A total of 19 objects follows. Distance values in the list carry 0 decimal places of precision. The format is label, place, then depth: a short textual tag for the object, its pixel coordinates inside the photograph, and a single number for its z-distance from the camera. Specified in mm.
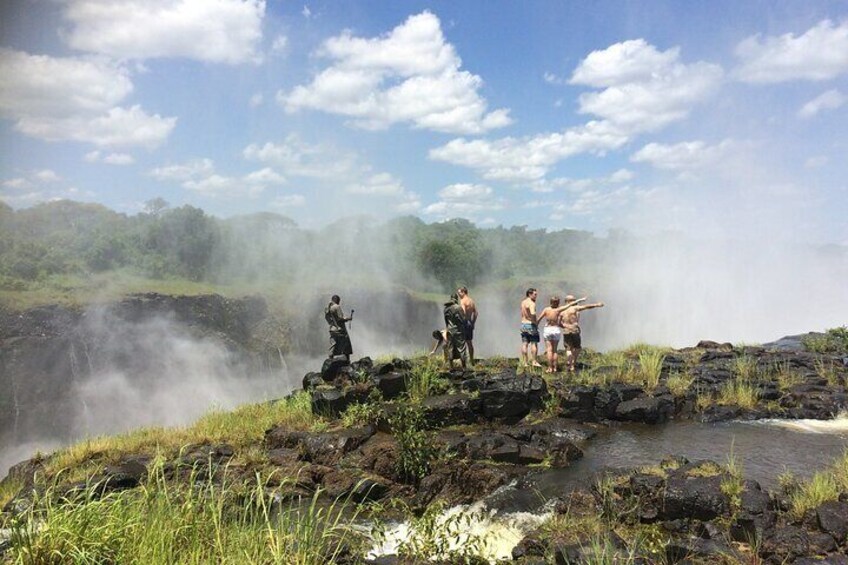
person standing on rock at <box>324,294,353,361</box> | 14969
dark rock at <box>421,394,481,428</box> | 10688
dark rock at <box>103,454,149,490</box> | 8859
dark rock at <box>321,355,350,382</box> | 13406
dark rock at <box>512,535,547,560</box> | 6094
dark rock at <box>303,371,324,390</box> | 13319
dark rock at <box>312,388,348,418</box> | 11383
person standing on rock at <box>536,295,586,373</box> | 13867
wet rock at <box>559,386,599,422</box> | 11281
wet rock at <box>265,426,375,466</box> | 9633
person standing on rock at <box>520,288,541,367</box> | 14102
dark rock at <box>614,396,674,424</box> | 11188
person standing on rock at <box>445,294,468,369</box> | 14000
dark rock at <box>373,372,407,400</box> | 11672
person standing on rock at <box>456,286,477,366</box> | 14656
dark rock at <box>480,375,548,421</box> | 10992
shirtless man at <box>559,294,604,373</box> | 14172
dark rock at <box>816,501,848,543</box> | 5684
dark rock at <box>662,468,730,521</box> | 6387
